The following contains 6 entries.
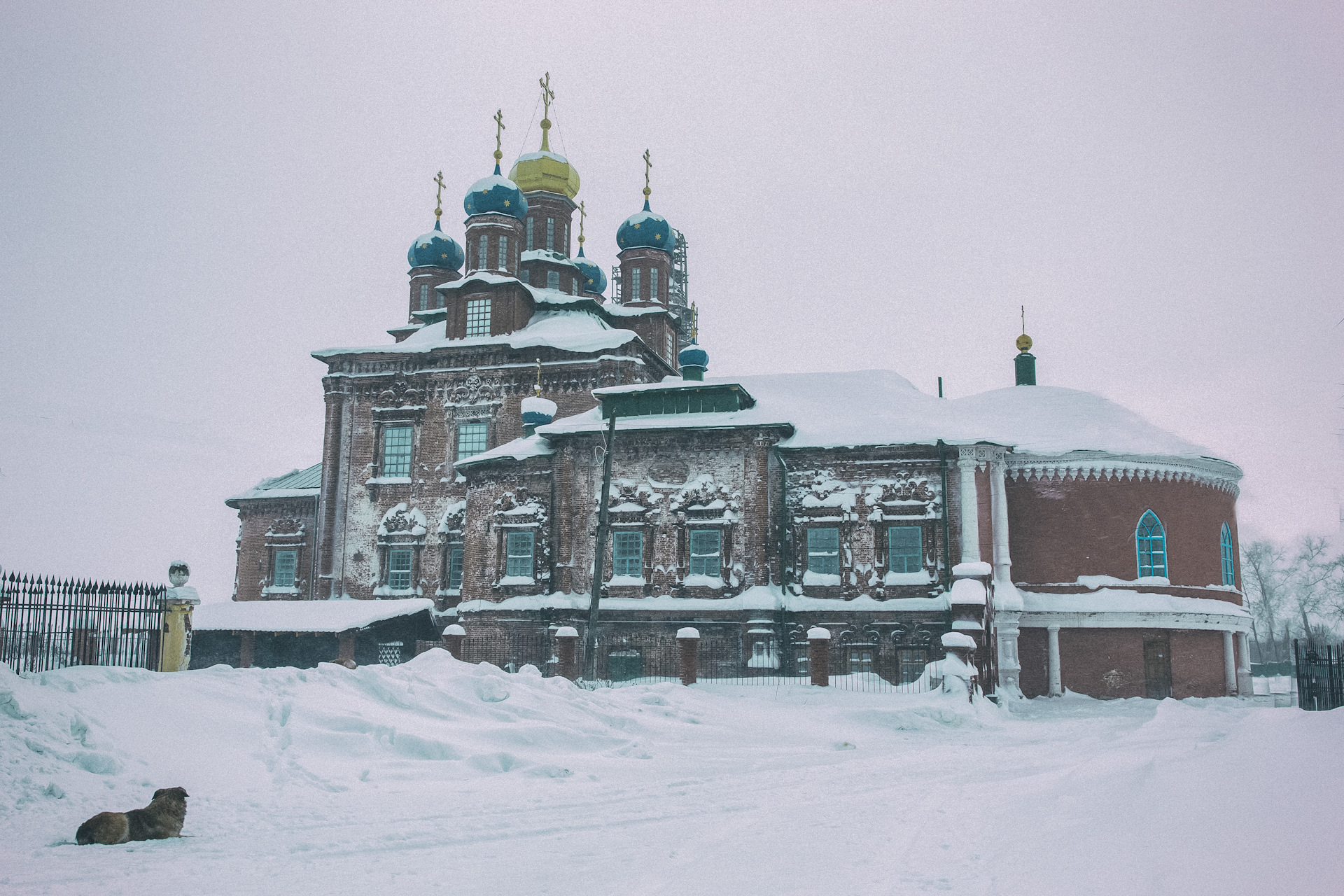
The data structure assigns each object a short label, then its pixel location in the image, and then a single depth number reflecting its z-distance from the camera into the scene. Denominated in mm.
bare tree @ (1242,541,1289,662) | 56228
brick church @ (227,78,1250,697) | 24891
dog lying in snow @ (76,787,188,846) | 8312
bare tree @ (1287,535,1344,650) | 53031
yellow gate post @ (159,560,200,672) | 15898
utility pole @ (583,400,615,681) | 24203
